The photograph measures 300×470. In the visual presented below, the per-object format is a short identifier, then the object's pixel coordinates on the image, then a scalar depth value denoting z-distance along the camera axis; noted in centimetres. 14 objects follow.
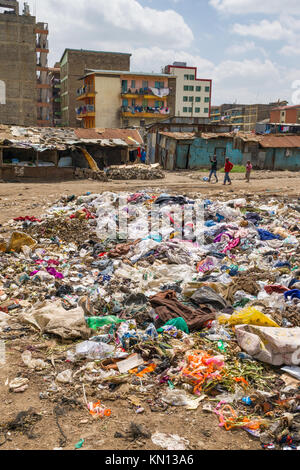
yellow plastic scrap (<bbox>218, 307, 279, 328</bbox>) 491
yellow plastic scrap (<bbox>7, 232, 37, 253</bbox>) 882
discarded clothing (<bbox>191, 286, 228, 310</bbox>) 577
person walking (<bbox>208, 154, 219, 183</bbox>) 1841
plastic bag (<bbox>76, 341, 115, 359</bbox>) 457
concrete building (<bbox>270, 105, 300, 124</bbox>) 5834
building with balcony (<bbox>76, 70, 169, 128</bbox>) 4094
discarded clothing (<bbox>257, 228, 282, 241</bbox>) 915
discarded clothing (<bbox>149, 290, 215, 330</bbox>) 520
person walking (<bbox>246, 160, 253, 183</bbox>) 1881
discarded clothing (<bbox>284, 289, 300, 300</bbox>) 591
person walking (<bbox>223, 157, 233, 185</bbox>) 1727
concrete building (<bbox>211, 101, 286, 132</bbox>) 6831
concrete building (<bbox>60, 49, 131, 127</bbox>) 4975
